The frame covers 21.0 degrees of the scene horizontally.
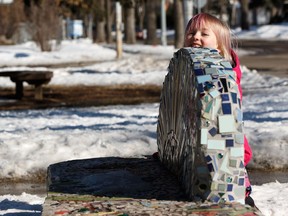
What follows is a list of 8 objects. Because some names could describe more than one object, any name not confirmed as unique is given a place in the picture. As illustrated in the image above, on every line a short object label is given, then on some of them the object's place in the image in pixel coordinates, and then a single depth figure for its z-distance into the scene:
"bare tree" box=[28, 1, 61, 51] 37.16
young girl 4.50
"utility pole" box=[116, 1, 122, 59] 29.36
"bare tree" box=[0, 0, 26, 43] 47.72
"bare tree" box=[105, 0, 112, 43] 54.40
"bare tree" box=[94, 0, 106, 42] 55.41
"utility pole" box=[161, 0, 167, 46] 44.29
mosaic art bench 3.83
